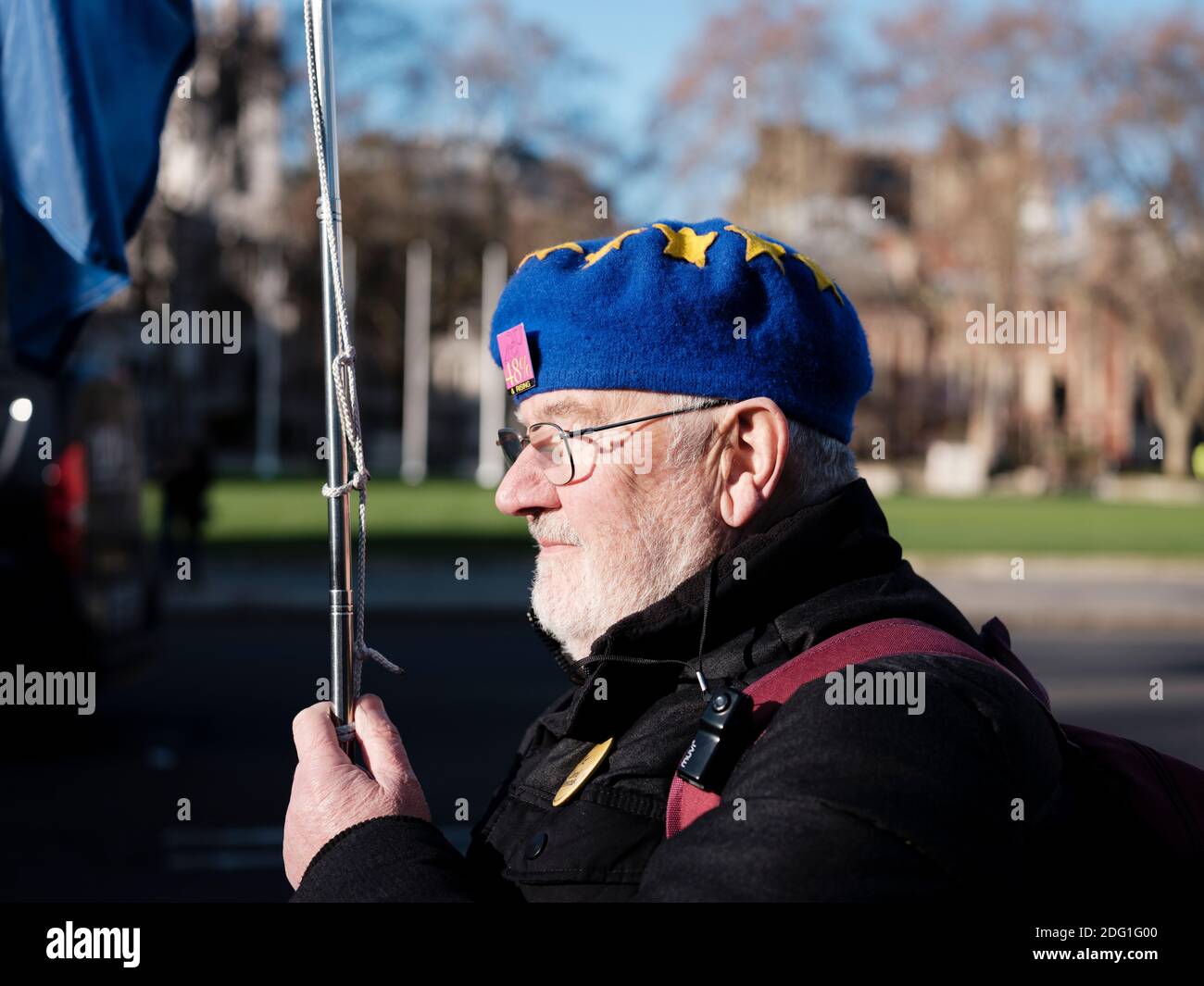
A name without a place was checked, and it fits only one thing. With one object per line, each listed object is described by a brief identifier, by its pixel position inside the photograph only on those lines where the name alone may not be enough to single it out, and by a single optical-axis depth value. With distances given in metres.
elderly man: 1.36
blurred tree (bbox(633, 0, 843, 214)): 39.75
